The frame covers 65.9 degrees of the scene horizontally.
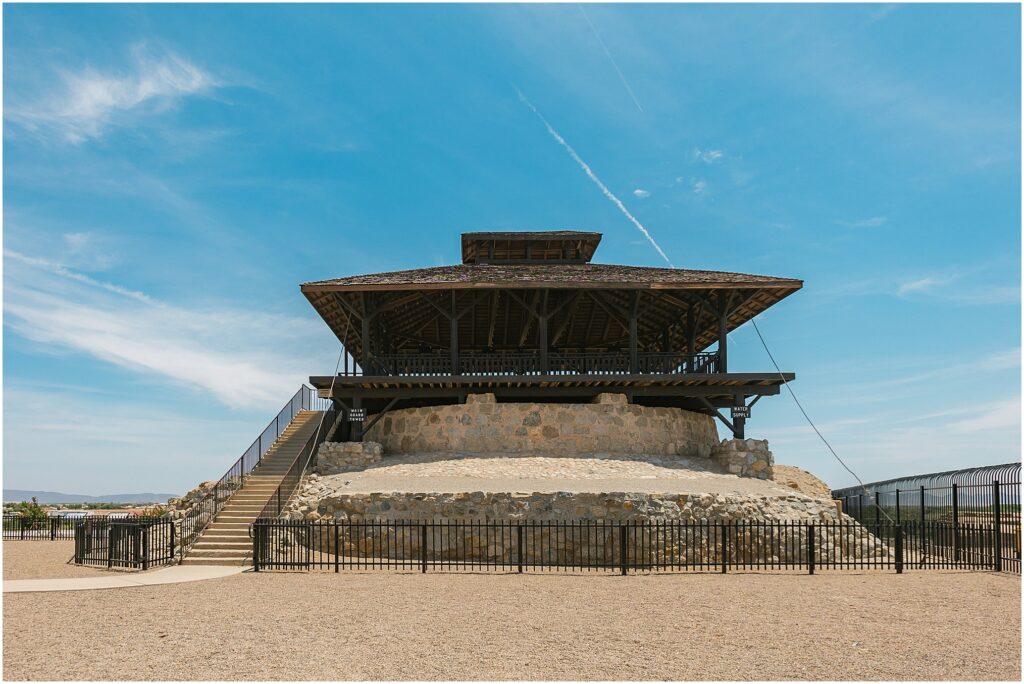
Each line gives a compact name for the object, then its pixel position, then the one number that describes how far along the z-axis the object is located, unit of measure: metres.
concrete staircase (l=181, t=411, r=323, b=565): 20.53
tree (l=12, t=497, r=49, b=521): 34.06
